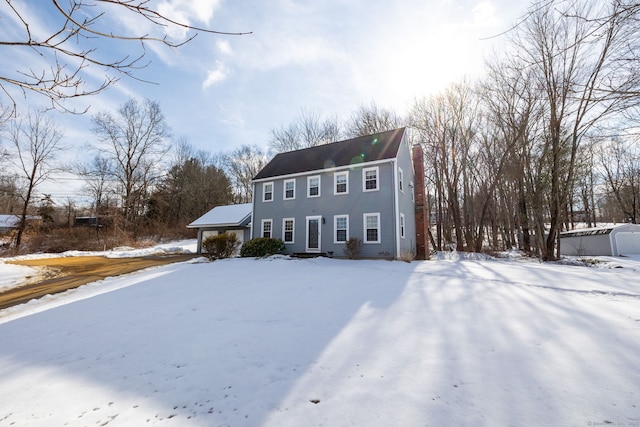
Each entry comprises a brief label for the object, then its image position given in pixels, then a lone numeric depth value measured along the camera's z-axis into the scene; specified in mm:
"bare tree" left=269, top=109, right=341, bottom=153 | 26828
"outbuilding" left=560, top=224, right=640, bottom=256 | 16812
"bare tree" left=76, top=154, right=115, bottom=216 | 25875
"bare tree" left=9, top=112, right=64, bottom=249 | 19906
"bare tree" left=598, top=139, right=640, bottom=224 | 25395
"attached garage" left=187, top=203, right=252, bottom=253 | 19797
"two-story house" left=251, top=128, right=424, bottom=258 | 13336
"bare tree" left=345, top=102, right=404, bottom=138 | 23375
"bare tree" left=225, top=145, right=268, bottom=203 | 35000
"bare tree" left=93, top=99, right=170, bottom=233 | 24719
